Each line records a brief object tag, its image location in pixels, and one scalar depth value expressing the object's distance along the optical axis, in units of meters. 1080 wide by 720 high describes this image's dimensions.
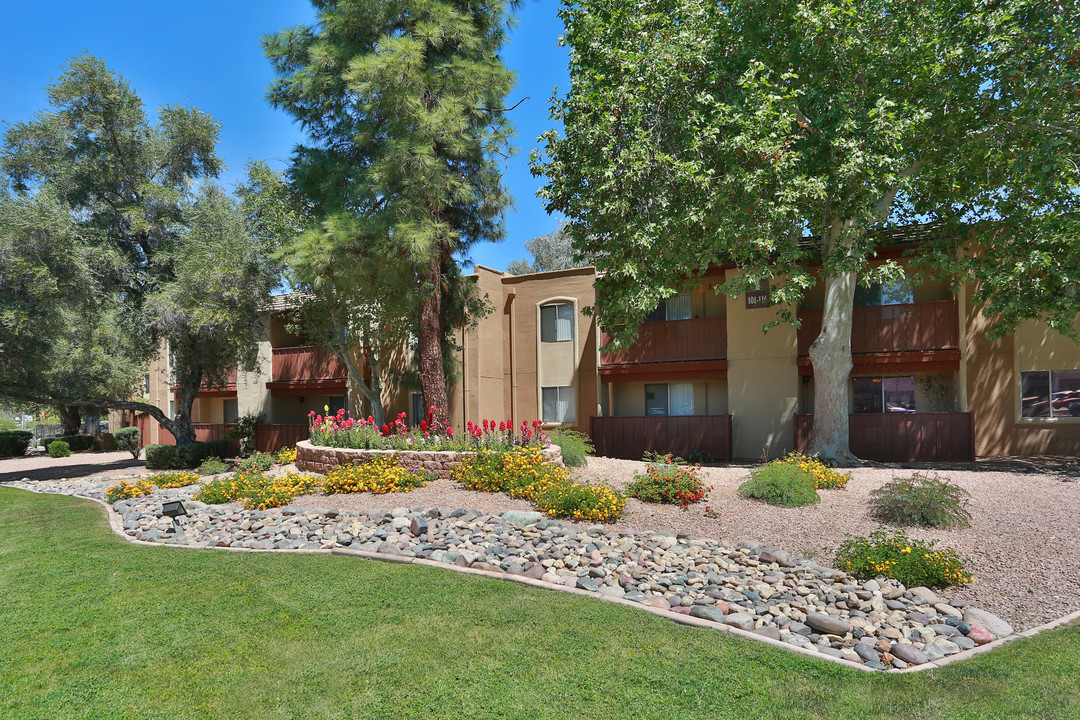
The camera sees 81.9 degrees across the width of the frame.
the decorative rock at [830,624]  5.64
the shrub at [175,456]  20.67
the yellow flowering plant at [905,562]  6.83
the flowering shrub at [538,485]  9.37
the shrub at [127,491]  13.55
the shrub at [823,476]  11.23
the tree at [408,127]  16.08
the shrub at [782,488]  9.96
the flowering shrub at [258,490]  11.21
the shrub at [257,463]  15.38
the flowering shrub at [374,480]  11.70
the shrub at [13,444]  30.17
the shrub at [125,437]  29.20
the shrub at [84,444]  31.19
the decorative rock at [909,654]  5.14
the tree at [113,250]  18.44
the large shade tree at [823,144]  13.19
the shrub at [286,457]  16.72
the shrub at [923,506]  8.69
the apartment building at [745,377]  17.14
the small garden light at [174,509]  9.50
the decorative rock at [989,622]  5.77
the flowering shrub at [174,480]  14.59
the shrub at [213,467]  16.45
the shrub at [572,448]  14.12
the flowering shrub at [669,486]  10.19
